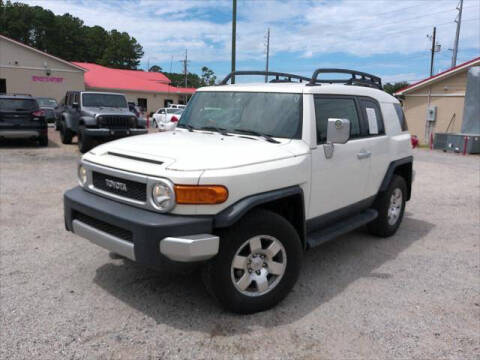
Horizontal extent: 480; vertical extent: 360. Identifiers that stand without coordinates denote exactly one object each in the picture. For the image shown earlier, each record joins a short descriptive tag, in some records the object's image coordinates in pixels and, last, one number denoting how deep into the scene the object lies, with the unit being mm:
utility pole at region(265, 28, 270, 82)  60594
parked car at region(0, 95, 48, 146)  12812
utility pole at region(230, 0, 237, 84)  15290
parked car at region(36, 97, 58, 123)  24747
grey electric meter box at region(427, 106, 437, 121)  22062
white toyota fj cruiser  2977
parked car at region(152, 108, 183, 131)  23844
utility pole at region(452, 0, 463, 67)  32688
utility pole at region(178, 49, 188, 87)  78000
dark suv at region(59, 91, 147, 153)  12336
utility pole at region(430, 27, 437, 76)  43188
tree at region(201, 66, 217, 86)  102719
